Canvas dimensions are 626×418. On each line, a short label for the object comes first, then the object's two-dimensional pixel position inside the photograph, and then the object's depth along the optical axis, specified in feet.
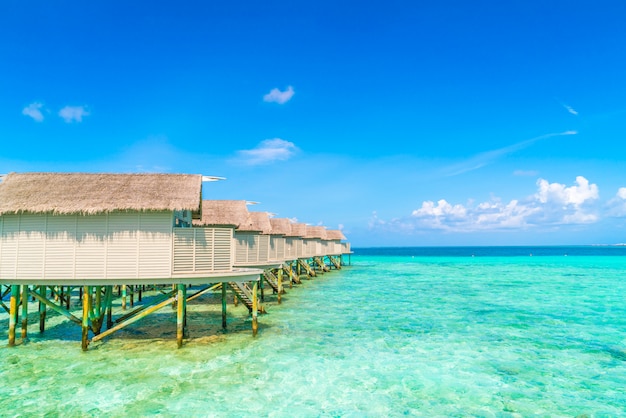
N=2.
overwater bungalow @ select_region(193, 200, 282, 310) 61.41
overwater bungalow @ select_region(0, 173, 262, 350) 40.73
